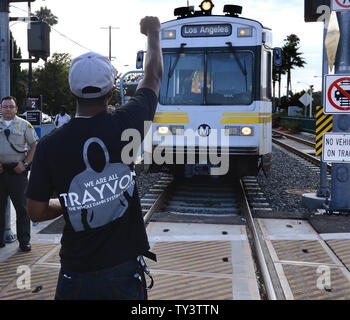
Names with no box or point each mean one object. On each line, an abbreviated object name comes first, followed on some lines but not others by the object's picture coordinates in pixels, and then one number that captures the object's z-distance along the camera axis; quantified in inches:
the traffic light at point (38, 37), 235.8
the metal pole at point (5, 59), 252.2
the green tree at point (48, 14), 2656.0
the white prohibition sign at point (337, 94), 303.3
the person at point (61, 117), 660.1
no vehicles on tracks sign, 305.2
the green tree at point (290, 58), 3197.6
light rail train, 367.6
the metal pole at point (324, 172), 328.8
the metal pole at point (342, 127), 313.7
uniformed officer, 234.2
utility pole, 1888.0
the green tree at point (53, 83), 1635.1
